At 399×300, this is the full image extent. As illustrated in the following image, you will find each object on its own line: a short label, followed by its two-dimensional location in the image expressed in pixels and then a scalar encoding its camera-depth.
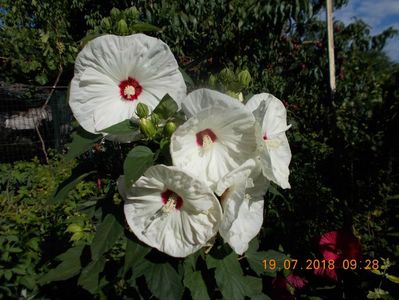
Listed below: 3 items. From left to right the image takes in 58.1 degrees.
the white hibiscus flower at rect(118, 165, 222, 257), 0.79
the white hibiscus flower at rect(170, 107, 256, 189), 0.79
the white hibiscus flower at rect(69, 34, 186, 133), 0.87
